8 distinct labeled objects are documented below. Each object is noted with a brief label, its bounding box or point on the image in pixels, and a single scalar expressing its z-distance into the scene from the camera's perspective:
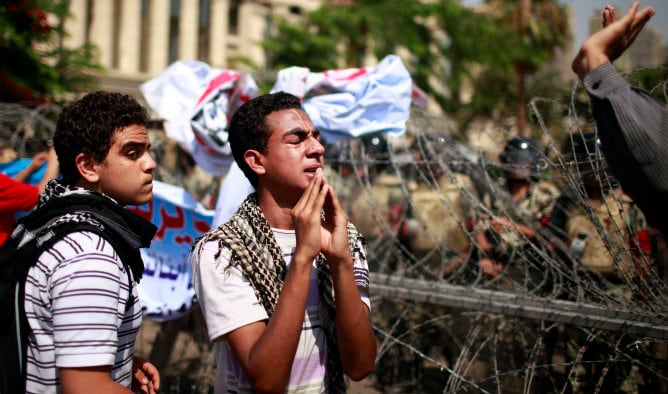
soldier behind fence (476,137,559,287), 3.34
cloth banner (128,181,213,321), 3.76
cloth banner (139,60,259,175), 4.02
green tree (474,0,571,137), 19.08
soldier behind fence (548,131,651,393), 2.74
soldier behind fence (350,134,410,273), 4.74
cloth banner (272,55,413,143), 3.97
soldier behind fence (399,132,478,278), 4.06
